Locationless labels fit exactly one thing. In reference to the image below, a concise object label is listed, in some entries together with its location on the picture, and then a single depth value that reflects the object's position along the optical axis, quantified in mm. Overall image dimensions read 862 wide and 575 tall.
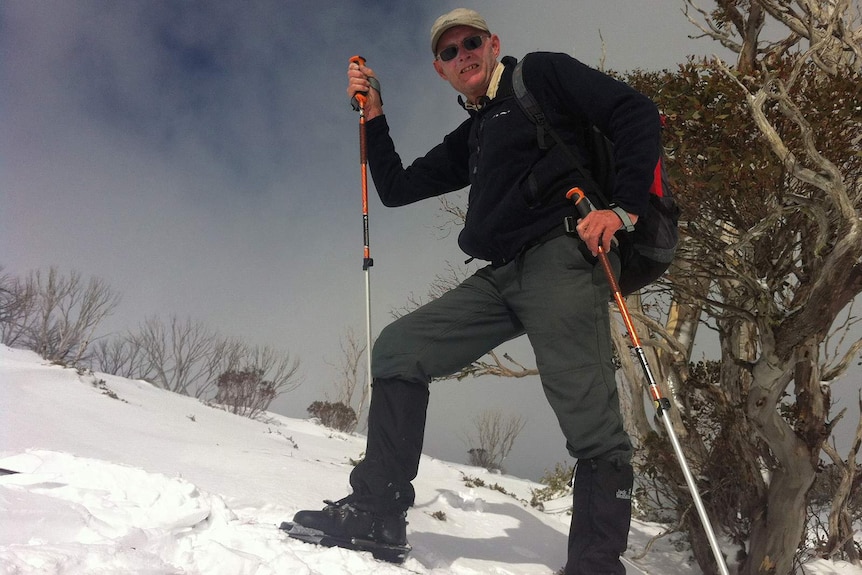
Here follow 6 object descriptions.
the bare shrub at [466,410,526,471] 18219
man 1918
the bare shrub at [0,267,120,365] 19469
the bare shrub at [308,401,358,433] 18172
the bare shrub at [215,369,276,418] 16469
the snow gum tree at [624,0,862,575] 3865
